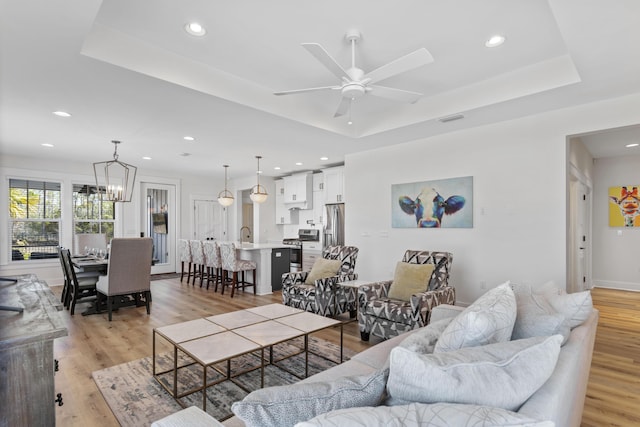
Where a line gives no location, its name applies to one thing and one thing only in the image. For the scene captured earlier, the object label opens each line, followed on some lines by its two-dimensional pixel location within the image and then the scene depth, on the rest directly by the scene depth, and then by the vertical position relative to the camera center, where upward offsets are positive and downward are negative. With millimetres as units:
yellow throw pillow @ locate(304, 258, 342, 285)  4301 -662
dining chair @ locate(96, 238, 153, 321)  4199 -675
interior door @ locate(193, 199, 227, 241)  8648 -49
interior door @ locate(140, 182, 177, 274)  7938 -96
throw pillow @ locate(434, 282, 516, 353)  1182 -398
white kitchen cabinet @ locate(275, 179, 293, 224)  8702 +297
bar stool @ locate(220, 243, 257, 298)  5586 -775
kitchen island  5801 -809
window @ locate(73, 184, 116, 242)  6848 +145
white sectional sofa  766 -476
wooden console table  1173 -548
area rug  2178 -1257
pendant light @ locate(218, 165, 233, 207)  7242 +441
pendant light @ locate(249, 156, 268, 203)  6617 +467
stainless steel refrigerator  7121 -127
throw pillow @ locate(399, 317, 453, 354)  1308 -507
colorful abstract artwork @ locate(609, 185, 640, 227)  6094 +249
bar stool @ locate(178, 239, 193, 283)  6920 -709
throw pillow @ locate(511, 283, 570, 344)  1384 -435
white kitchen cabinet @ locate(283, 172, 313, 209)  7969 +715
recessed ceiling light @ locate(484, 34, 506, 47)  2752 +1519
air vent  4014 +1257
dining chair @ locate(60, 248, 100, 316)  4434 -873
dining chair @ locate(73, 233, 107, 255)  6125 -419
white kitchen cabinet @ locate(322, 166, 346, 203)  7258 +777
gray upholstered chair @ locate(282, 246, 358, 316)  3998 -894
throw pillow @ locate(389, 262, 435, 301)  3449 -652
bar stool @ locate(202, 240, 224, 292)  6035 -728
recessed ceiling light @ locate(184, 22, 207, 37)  2564 +1507
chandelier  7105 +952
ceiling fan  2275 +1112
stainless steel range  7762 -580
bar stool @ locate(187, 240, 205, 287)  6528 -739
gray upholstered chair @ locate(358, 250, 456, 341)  3008 -824
